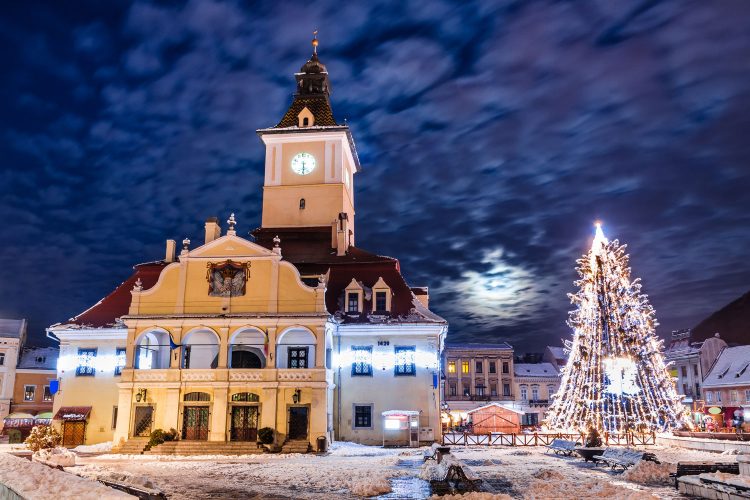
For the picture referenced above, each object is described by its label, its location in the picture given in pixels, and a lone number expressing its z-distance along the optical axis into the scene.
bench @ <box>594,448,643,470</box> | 24.98
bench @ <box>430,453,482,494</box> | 19.25
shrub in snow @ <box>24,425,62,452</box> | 30.41
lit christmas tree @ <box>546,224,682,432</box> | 33.50
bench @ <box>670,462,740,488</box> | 21.03
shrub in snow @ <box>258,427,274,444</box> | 35.41
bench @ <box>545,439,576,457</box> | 32.47
